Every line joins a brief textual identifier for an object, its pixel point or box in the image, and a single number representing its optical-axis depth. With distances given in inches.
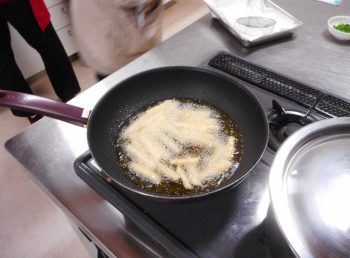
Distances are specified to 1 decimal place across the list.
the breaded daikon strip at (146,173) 21.4
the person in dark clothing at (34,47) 53.1
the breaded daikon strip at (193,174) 21.0
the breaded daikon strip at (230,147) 22.7
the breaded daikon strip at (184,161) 22.4
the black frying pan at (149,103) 21.0
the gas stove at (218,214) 18.0
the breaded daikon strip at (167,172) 21.4
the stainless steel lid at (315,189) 13.6
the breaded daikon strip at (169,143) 23.5
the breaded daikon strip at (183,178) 20.8
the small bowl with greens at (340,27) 34.5
